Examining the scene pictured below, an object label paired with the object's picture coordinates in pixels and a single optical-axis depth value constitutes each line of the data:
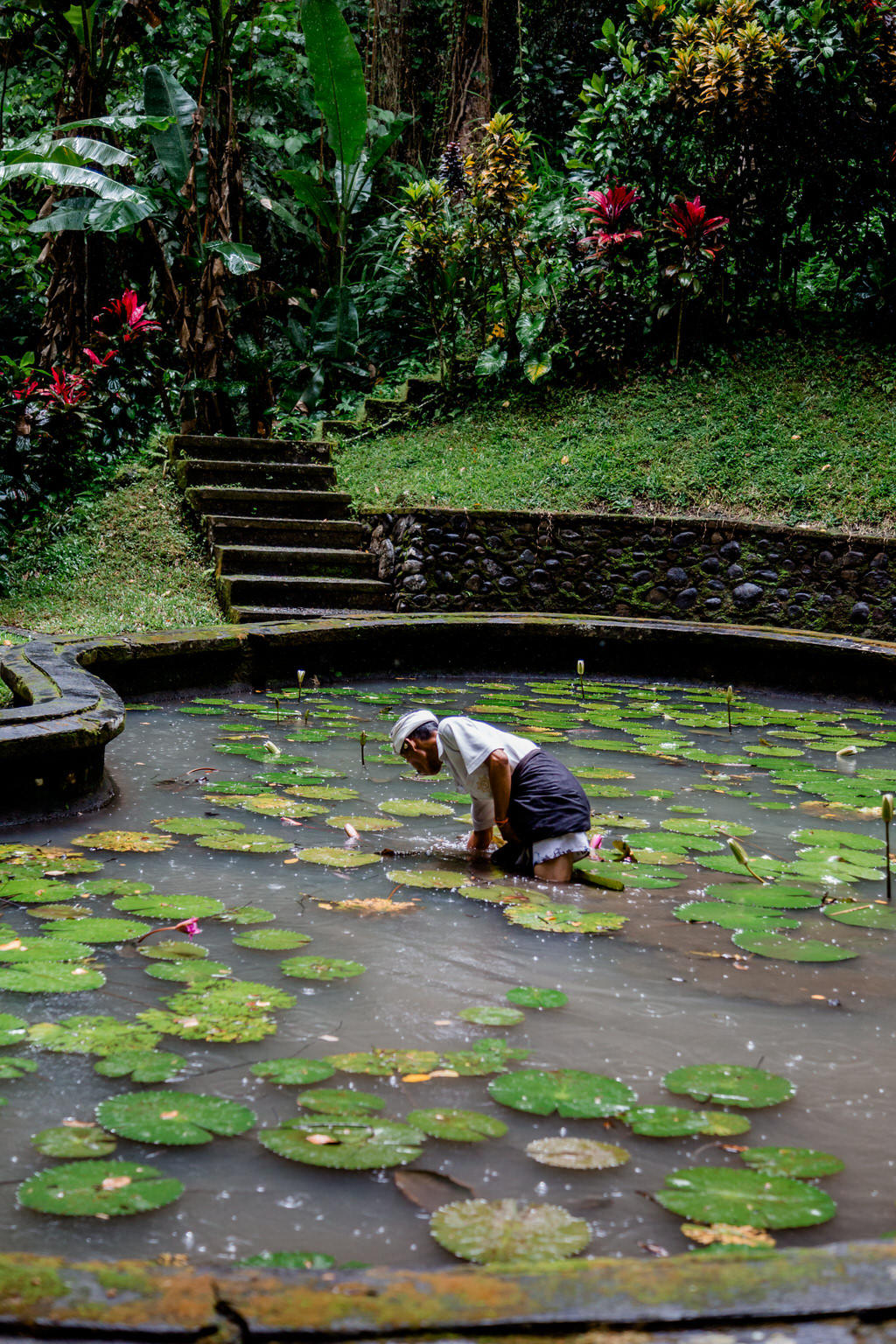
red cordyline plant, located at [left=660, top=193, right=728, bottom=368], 9.91
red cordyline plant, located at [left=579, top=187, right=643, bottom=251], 10.26
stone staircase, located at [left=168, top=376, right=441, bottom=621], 8.12
